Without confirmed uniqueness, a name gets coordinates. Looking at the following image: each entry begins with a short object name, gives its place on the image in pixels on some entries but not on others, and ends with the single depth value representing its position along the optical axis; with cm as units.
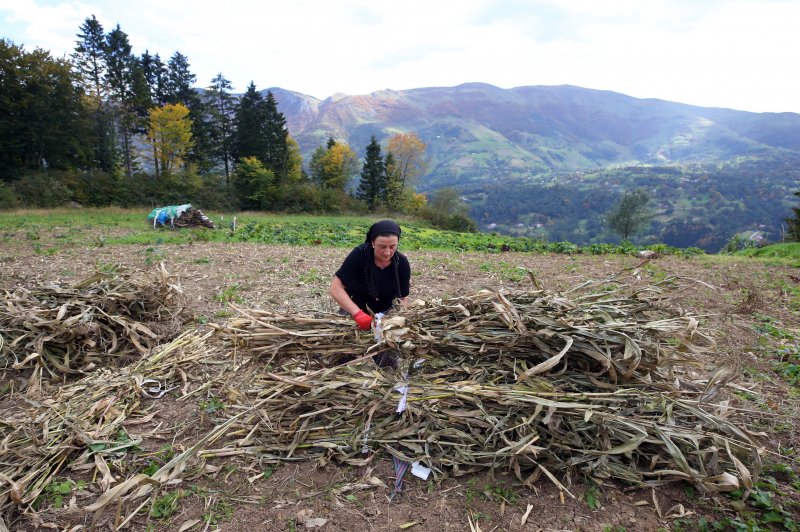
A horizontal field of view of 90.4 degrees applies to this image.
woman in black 353
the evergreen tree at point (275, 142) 3975
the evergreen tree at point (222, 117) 4084
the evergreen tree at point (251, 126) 3953
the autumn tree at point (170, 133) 3425
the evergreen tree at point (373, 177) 4353
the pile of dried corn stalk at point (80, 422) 284
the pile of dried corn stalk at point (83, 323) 433
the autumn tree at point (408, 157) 5650
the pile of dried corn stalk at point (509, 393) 258
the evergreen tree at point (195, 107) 3912
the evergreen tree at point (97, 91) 3369
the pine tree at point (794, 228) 2645
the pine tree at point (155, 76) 4088
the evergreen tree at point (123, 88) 3678
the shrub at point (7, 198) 2211
